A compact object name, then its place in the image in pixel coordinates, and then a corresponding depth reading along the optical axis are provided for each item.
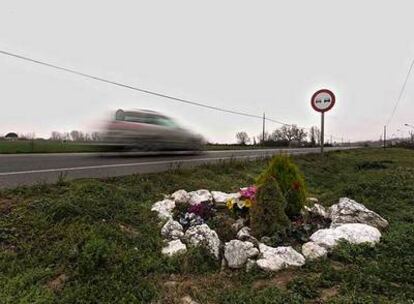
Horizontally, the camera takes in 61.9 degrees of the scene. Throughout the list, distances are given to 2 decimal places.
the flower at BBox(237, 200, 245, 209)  4.74
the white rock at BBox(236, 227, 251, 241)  3.83
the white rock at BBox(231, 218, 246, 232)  4.22
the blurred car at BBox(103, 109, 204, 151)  10.62
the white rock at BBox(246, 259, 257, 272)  3.26
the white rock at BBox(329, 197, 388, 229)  4.47
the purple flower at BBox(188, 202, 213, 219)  4.43
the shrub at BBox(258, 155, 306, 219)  4.83
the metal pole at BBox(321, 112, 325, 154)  11.19
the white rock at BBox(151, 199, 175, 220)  4.36
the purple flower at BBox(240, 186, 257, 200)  4.68
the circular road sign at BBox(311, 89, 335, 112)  10.88
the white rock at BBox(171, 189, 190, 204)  4.80
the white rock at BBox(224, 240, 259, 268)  3.34
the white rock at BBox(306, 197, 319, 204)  5.97
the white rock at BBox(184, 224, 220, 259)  3.52
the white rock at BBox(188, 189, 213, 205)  4.79
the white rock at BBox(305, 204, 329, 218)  4.89
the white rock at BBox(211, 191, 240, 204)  5.12
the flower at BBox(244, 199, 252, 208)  4.65
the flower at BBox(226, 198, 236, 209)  4.83
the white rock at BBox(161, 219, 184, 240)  3.83
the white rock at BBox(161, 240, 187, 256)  3.46
